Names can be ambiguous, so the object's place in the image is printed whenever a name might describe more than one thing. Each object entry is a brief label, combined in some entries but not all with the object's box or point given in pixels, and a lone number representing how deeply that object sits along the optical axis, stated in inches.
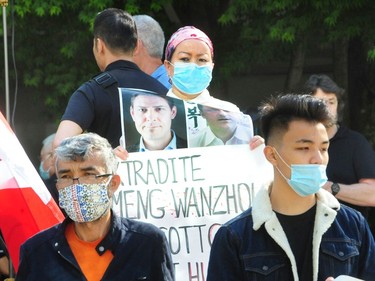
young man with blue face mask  295.8
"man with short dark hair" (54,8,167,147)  386.3
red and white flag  386.5
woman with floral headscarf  401.7
